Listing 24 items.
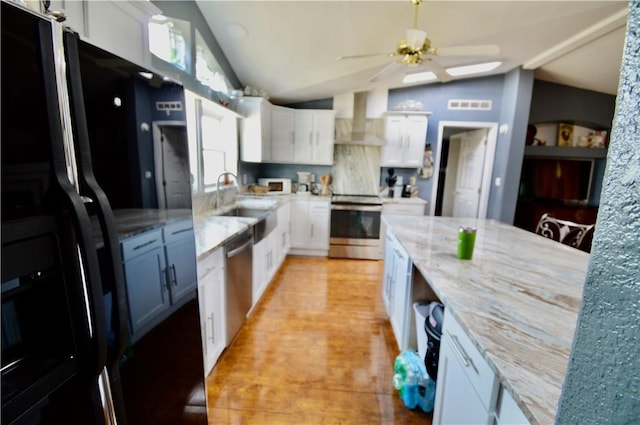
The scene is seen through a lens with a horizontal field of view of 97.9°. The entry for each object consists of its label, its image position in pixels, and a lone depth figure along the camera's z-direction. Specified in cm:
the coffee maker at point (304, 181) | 463
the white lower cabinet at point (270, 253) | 264
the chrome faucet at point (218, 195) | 289
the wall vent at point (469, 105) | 443
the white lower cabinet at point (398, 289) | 187
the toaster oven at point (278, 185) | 445
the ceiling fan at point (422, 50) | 198
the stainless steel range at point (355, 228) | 412
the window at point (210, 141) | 259
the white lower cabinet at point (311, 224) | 417
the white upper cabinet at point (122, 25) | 111
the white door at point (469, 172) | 462
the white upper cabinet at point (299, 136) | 427
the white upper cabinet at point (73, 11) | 101
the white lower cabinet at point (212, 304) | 163
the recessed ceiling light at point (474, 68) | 389
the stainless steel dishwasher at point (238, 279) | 197
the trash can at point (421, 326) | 168
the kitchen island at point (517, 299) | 69
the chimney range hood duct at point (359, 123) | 447
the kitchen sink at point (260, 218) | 258
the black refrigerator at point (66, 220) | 48
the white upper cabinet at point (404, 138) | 435
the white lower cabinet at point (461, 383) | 83
